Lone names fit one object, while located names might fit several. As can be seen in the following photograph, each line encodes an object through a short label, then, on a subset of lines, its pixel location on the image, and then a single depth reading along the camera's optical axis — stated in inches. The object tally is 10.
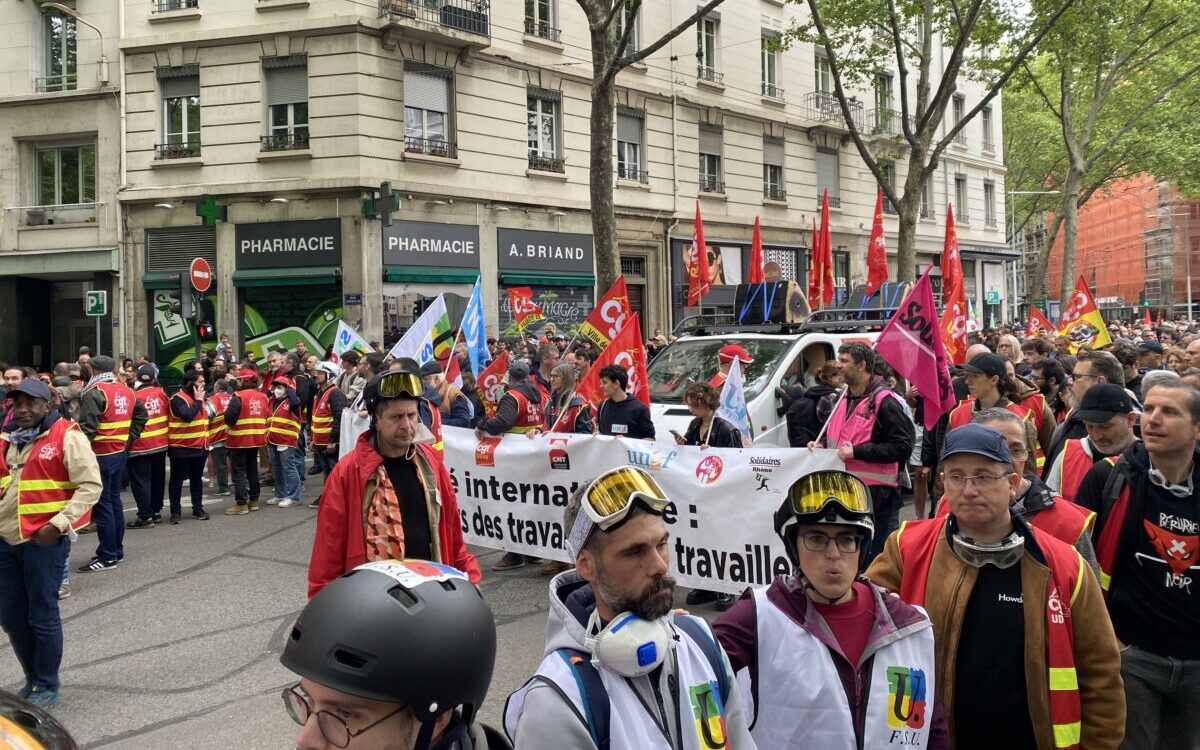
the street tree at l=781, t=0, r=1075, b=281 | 763.4
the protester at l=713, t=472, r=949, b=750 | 95.7
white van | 368.8
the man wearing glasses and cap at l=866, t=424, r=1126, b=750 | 105.8
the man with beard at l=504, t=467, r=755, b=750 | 76.6
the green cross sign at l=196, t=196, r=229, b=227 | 778.8
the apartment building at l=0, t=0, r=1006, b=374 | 811.4
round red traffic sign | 627.8
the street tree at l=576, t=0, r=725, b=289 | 623.5
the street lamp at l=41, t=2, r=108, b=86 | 863.7
